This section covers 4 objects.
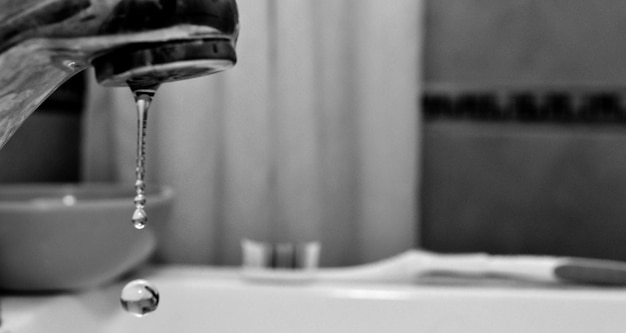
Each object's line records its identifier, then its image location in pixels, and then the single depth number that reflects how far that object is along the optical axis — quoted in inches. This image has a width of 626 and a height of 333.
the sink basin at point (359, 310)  27.0
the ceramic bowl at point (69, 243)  26.0
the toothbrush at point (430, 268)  27.8
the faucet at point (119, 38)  17.7
